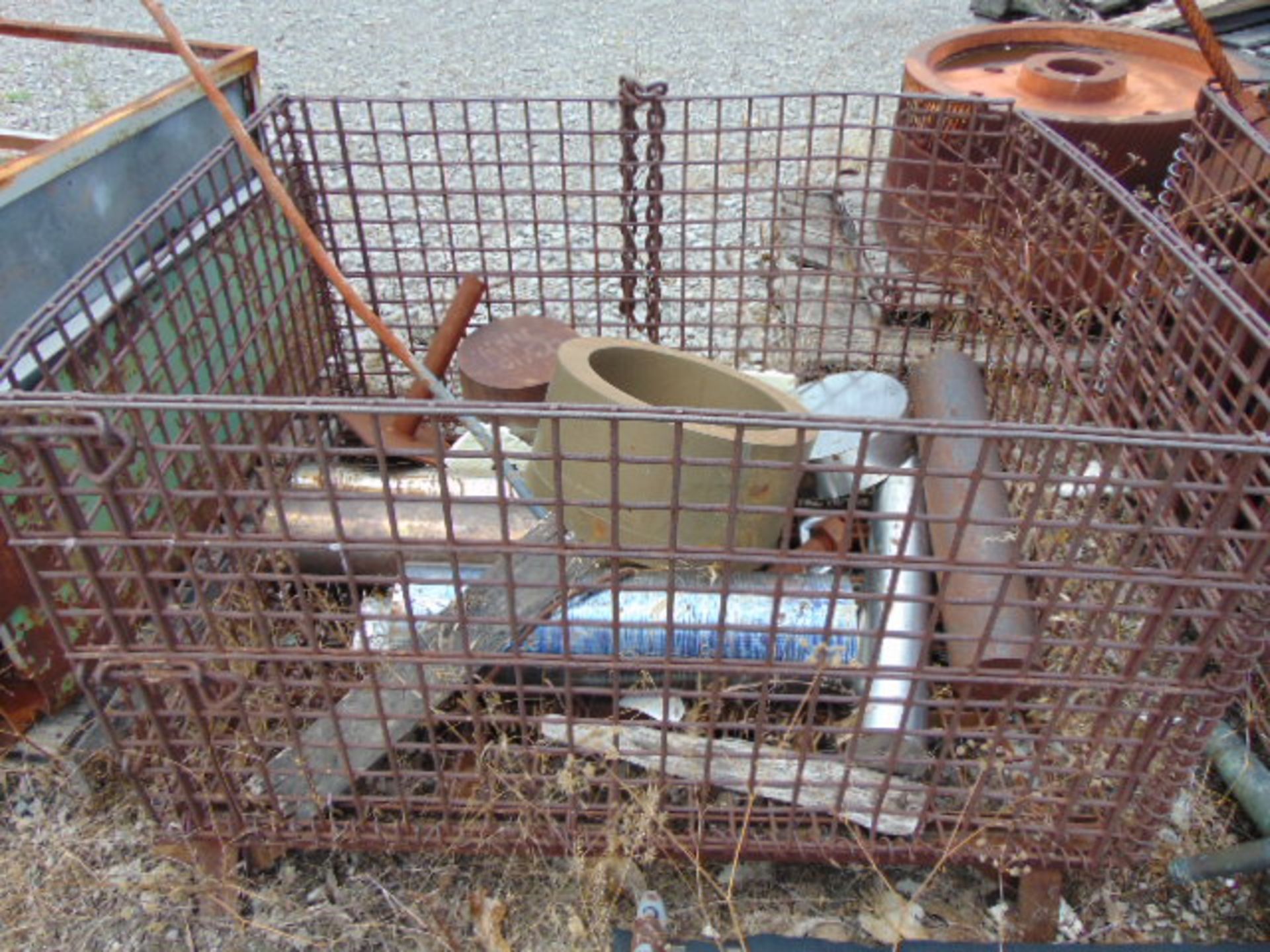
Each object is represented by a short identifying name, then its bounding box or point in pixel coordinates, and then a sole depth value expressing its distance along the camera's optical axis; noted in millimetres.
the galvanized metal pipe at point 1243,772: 2330
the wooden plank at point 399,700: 2133
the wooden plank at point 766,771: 2059
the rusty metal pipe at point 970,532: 1708
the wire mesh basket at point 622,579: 1649
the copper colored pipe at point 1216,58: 2139
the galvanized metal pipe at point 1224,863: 2145
